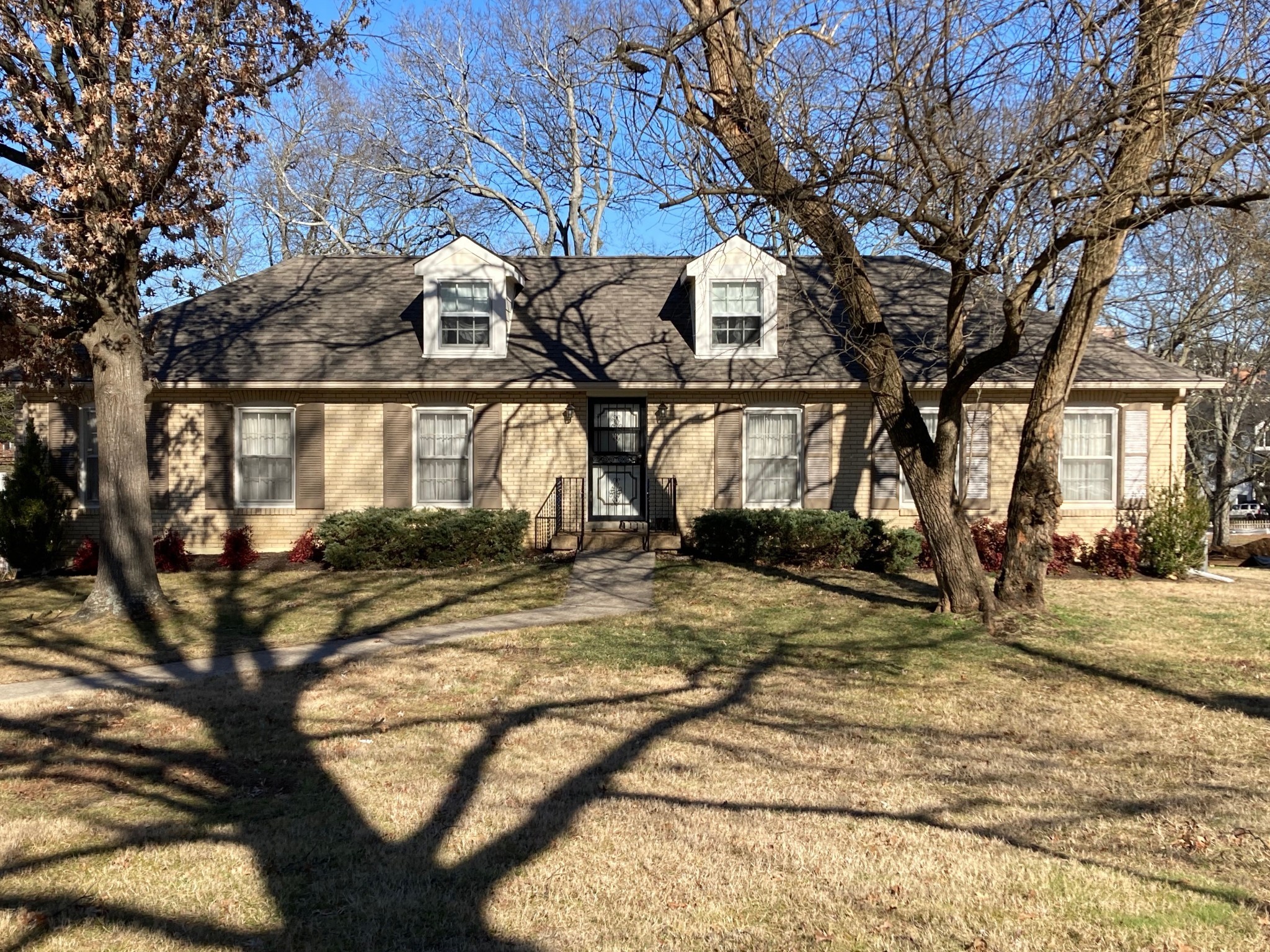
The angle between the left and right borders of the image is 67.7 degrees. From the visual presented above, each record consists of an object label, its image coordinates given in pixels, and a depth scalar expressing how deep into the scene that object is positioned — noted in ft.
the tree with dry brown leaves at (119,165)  33.68
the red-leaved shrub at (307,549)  51.72
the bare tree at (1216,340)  76.33
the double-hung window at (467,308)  55.93
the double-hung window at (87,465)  54.34
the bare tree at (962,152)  27.53
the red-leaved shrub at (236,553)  51.08
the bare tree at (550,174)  99.50
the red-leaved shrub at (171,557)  50.75
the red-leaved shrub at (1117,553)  51.29
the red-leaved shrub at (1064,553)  51.29
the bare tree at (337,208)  102.58
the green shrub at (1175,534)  50.90
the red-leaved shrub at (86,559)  51.11
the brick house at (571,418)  53.93
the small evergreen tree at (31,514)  49.90
